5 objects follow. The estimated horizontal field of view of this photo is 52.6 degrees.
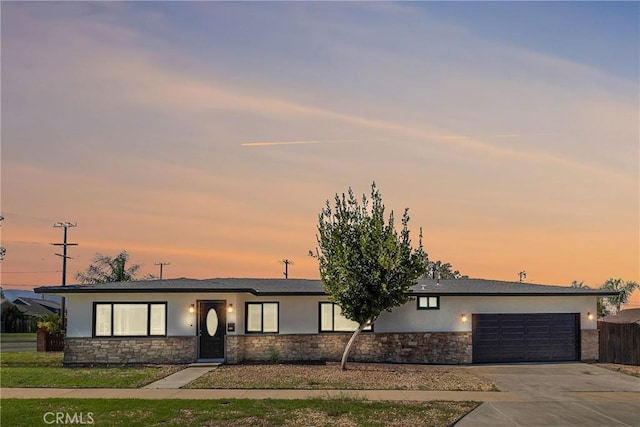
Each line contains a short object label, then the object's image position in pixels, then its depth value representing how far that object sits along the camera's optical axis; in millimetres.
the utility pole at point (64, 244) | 47906
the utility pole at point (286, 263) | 68556
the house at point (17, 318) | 55000
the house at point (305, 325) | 24453
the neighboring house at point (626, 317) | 27023
